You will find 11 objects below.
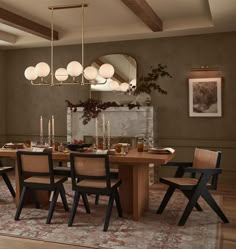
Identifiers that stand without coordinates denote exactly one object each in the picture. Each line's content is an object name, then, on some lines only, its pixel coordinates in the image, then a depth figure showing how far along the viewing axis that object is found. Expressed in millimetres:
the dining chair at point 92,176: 3354
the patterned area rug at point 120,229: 3059
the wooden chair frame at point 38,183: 3570
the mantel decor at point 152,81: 5891
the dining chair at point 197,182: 3531
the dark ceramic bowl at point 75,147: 4048
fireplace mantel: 5777
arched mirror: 6031
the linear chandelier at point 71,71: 4156
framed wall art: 5613
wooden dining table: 3494
